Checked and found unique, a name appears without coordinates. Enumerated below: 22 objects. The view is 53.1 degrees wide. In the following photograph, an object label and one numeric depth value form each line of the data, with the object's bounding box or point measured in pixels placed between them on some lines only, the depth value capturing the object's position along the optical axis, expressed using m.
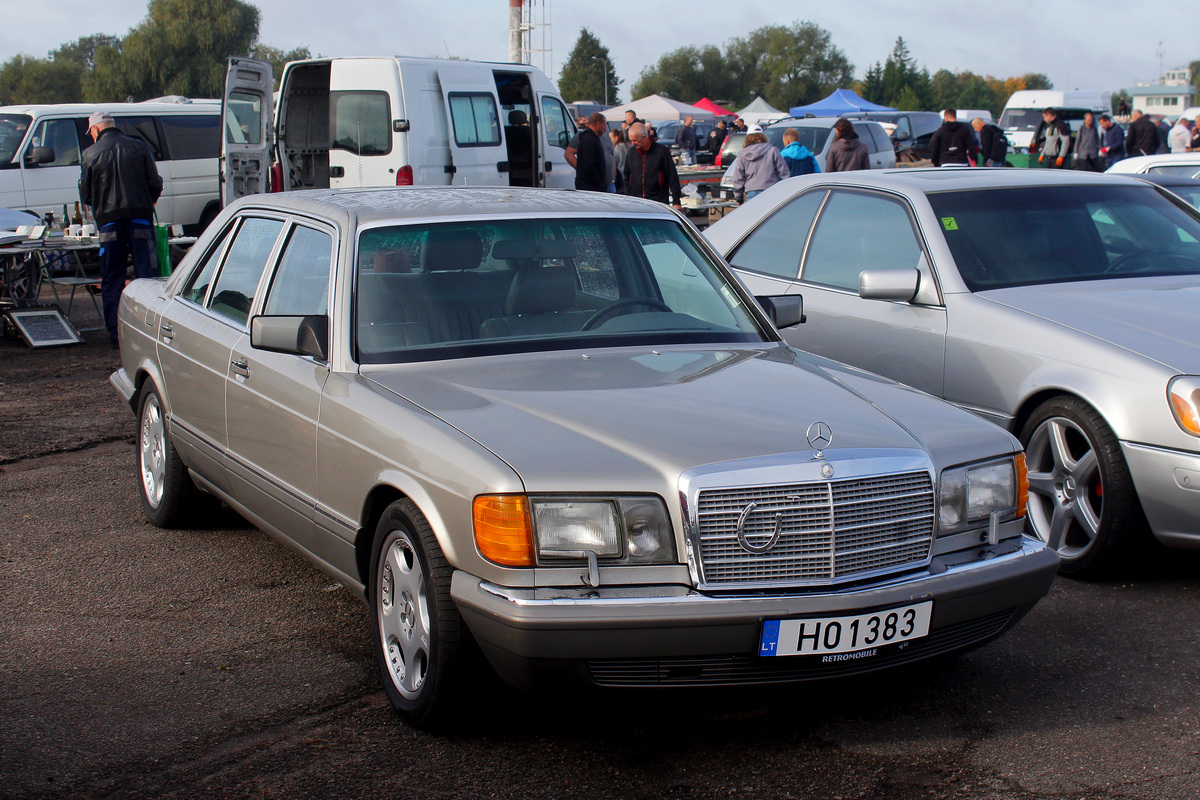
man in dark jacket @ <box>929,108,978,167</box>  16.64
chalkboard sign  10.64
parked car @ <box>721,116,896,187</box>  21.50
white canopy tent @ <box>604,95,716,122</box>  43.97
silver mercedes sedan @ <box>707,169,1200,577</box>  4.30
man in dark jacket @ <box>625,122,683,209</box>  14.43
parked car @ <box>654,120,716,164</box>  38.22
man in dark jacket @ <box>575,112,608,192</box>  14.34
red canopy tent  50.72
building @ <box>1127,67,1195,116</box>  128.55
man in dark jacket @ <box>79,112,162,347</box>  10.12
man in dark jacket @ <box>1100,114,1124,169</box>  20.20
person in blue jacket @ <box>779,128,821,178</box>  15.57
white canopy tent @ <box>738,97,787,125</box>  49.56
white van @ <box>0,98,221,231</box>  14.93
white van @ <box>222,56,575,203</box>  12.88
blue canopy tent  38.12
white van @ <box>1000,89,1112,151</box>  34.44
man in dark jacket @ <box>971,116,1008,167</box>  19.20
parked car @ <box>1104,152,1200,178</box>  9.46
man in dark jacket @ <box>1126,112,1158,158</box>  19.31
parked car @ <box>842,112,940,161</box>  28.30
